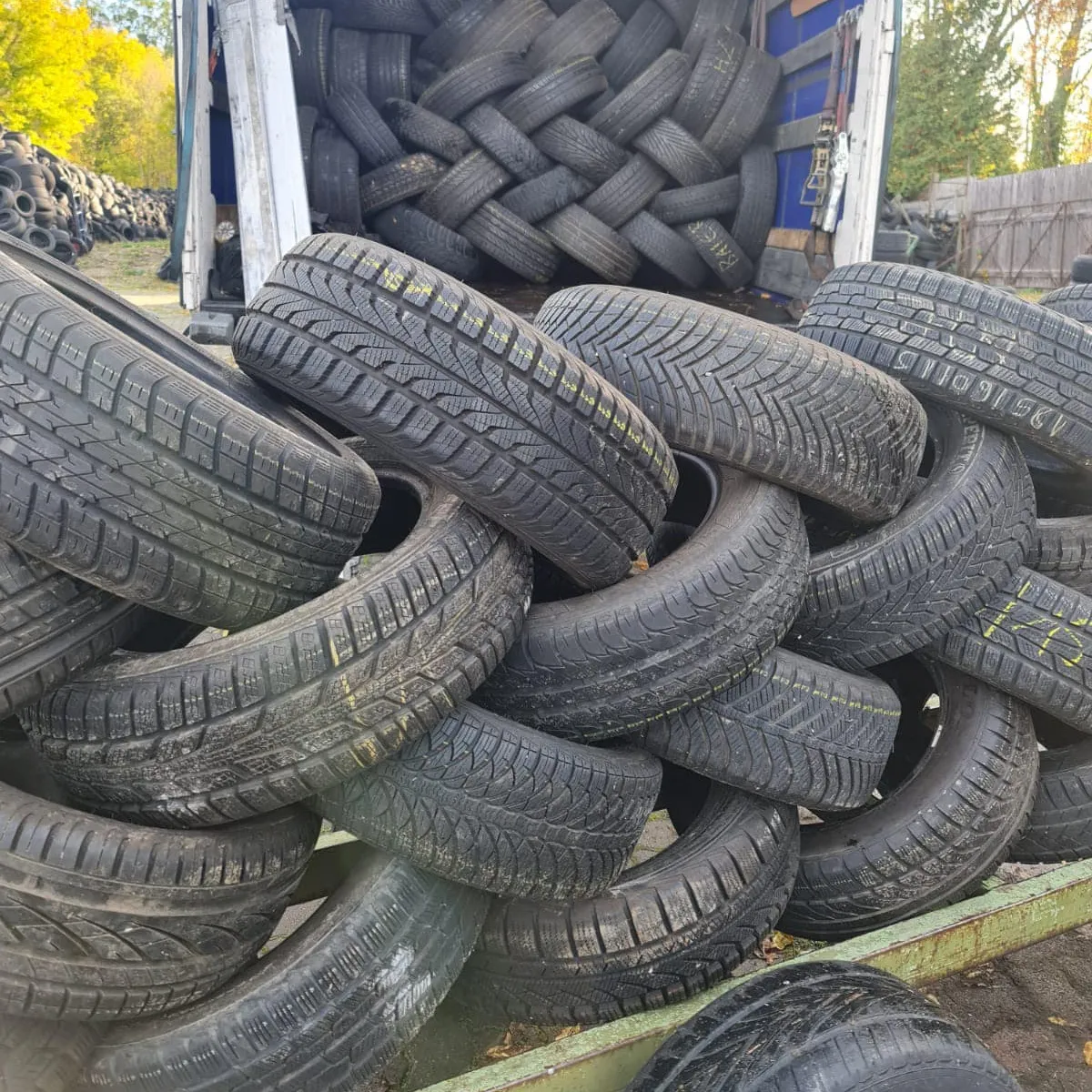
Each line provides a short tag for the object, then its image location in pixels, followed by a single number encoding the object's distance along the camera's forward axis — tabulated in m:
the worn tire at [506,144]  5.28
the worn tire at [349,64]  5.46
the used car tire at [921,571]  1.75
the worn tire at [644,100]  5.29
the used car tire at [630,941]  1.54
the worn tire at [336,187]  5.15
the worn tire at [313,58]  5.43
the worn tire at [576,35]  5.44
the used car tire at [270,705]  1.27
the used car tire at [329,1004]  1.27
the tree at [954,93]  24.20
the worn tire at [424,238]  5.33
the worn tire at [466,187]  5.28
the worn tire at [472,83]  5.33
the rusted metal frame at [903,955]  1.38
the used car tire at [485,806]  1.37
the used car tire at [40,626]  1.26
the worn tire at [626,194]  5.32
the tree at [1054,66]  23.28
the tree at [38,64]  24.48
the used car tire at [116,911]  1.18
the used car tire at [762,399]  1.66
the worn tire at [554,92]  5.25
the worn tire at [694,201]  5.40
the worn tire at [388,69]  5.50
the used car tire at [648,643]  1.50
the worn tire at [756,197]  5.41
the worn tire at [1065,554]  2.00
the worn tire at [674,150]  5.33
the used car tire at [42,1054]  1.21
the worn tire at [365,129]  5.35
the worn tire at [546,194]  5.30
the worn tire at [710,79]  5.32
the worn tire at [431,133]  5.33
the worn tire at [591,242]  5.28
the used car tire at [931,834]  1.76
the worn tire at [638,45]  5.50
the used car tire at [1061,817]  1.94
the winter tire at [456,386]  1.40
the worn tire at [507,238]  5.30
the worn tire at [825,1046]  1.29
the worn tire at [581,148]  5.28
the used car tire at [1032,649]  1.80
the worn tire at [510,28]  5.50
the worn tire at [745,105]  5.34
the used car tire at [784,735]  1.59
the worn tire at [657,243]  5.35
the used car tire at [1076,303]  2.44
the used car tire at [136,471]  1.22
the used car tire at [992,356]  1.82
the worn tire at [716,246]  5.45
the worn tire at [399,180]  5.30
